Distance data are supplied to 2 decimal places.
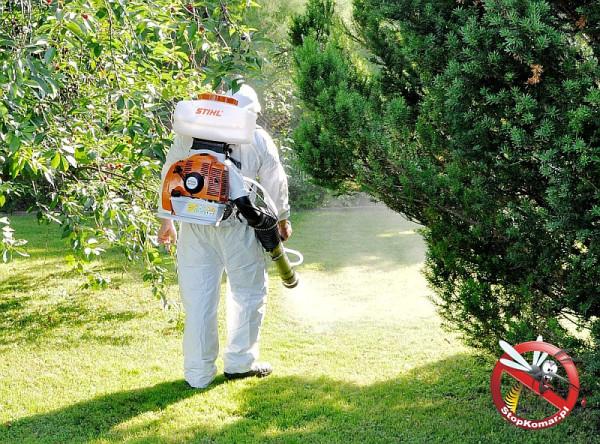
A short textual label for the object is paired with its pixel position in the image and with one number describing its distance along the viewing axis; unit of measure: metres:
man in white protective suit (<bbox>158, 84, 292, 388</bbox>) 3.97
